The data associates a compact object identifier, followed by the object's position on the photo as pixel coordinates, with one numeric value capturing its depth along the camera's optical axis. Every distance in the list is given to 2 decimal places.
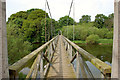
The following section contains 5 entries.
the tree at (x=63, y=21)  39.04
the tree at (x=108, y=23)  24.01
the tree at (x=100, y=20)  27.78
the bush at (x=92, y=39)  19.53
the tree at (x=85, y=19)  33.91
